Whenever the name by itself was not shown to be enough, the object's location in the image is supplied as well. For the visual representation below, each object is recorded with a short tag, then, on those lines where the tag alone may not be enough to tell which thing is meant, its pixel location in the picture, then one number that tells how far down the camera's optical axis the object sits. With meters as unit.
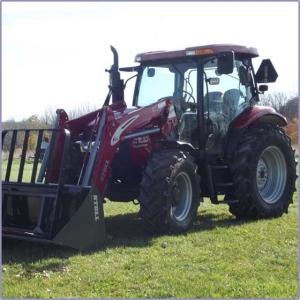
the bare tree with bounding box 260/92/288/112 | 33.51
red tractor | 6.45
